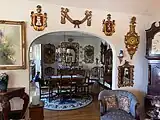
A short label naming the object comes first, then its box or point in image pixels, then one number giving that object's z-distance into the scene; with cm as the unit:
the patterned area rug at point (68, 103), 409
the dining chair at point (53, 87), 445
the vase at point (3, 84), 241
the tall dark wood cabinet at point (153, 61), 319
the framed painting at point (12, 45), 264
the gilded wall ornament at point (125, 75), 334
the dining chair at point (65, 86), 451
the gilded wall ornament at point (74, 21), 291
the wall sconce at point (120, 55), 331
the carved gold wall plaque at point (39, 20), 278
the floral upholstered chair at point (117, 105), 261
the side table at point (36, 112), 278
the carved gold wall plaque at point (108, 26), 319
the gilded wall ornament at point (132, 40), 336
